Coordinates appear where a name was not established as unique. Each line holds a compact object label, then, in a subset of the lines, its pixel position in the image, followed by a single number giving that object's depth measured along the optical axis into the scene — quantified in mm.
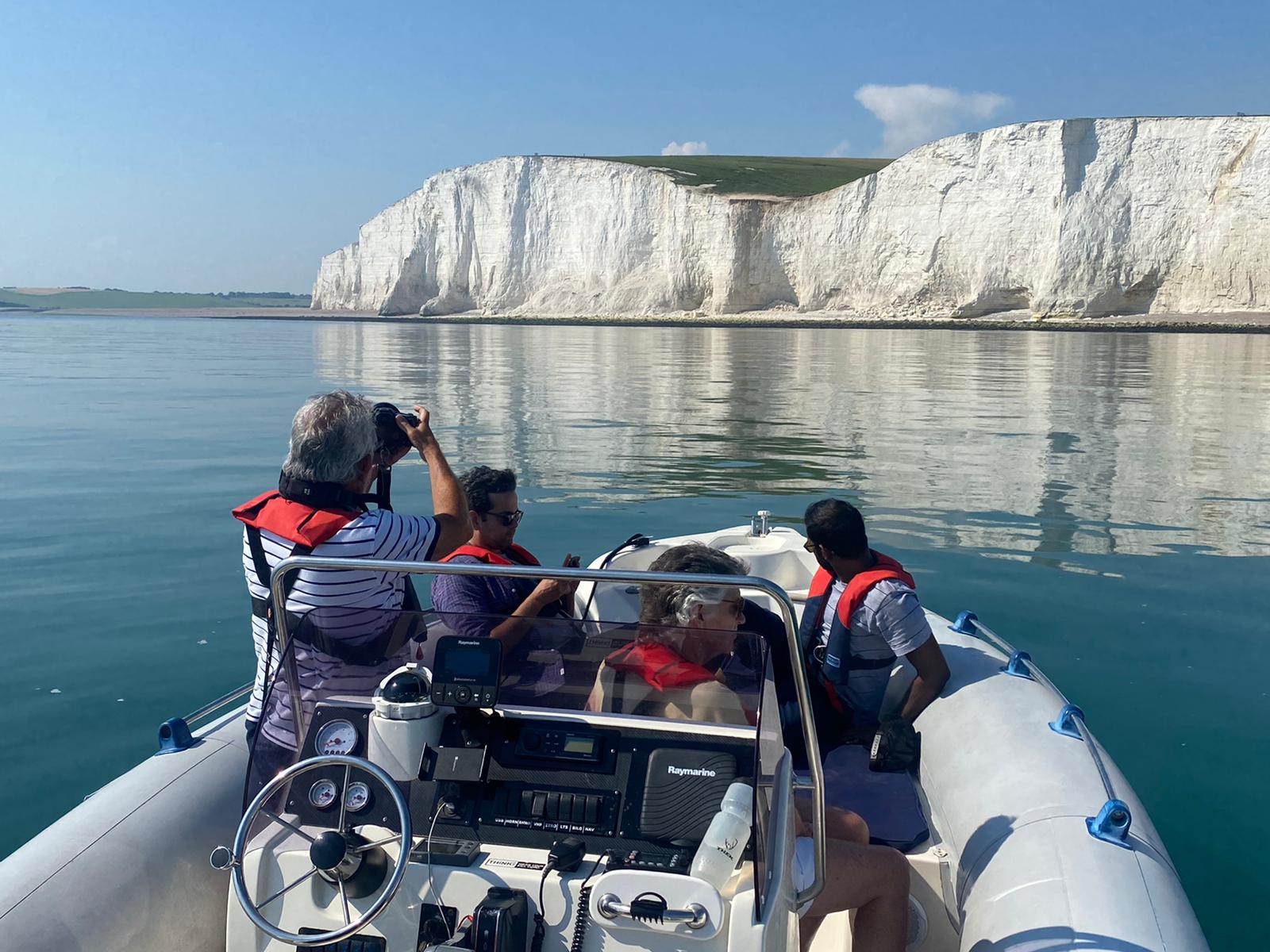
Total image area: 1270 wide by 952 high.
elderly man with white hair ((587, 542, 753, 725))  2143
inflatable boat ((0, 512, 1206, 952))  1873
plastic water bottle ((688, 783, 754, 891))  1831
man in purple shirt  2215
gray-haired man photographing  2525
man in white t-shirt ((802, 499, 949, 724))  3344
